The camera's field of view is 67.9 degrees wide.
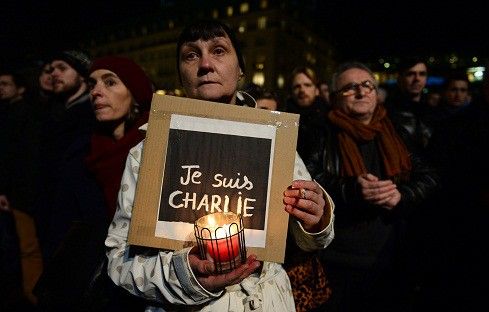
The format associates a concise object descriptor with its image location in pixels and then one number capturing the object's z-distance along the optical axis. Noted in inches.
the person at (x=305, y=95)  210.5
